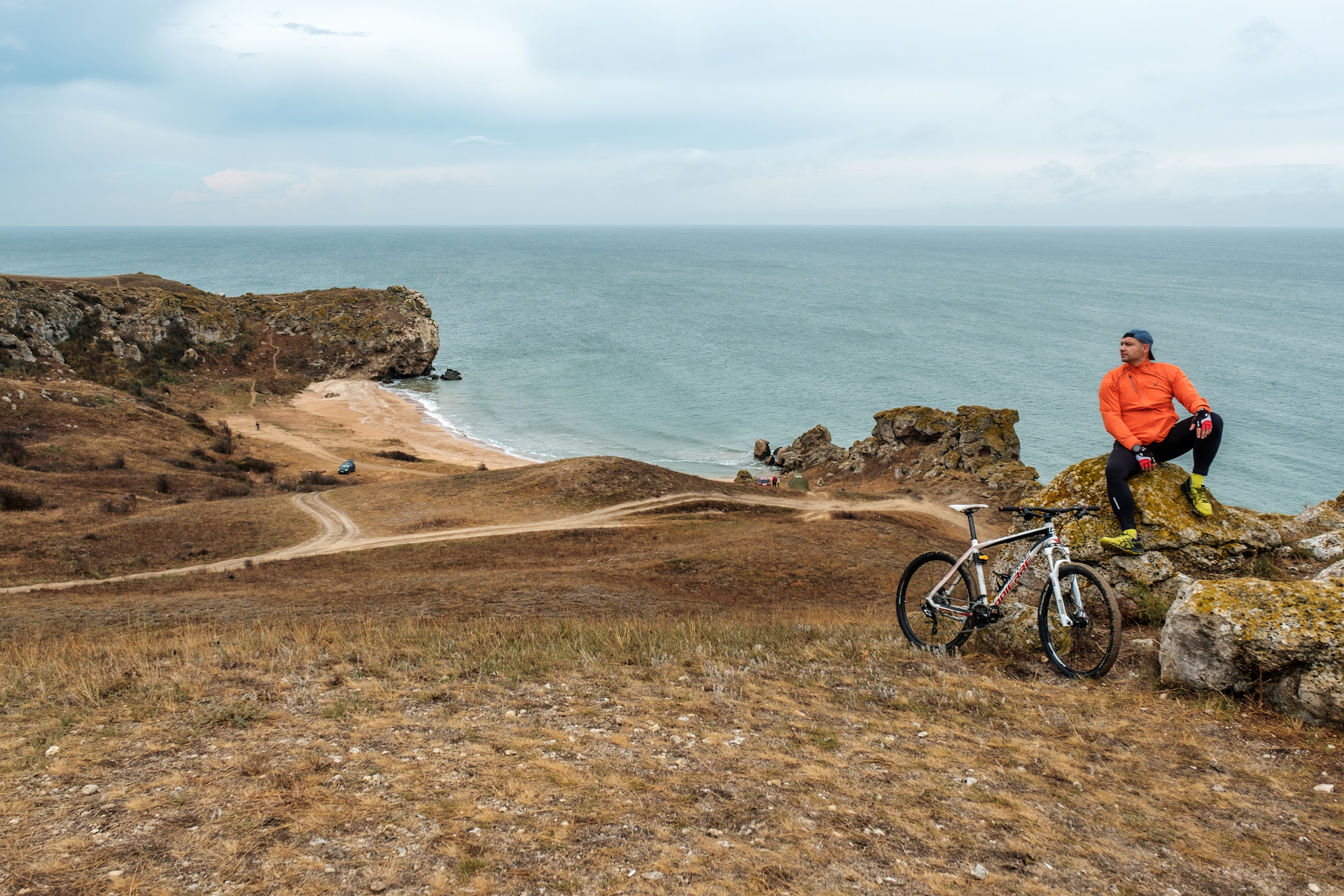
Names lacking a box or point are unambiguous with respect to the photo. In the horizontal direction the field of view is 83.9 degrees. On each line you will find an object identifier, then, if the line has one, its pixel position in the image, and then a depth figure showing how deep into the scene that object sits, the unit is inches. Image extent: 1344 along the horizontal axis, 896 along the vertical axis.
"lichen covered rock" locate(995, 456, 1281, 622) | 397.1
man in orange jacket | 364.5
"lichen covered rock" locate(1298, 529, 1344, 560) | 427.5
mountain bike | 330.3
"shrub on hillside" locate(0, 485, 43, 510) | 1043.9
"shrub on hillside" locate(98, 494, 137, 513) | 1093.1
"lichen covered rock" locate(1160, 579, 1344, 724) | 278.1
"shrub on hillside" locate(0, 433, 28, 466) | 1349.7
